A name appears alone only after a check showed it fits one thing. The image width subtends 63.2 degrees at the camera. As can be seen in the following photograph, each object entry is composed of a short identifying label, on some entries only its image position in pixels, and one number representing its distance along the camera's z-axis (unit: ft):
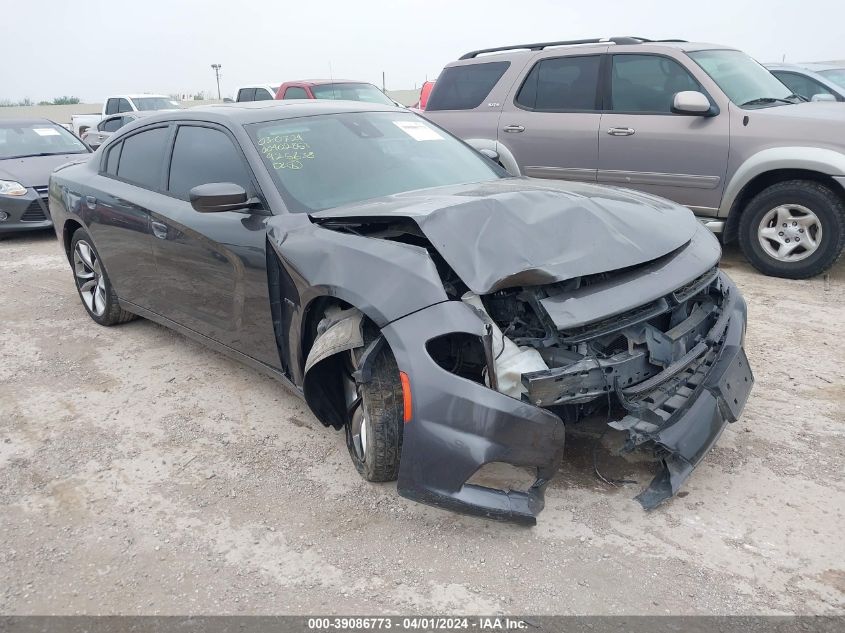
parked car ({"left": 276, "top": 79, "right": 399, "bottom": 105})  38.24
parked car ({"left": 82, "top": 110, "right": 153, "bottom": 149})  46.19
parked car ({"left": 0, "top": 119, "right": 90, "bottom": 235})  27.68
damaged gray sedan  8.23
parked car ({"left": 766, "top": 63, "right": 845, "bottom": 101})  27.96
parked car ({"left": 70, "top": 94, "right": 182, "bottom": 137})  57.47
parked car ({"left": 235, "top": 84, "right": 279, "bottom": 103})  45.98
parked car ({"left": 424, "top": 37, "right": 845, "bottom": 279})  17.87
